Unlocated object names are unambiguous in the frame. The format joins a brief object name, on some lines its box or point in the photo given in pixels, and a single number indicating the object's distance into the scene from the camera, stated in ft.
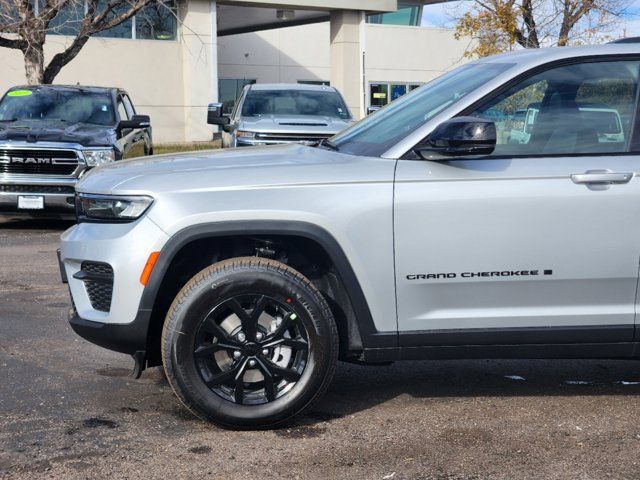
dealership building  95.14
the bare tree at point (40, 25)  60.29
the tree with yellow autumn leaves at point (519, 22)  69.00
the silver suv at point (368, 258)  14.93
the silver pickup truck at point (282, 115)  45.16
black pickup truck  39.63
